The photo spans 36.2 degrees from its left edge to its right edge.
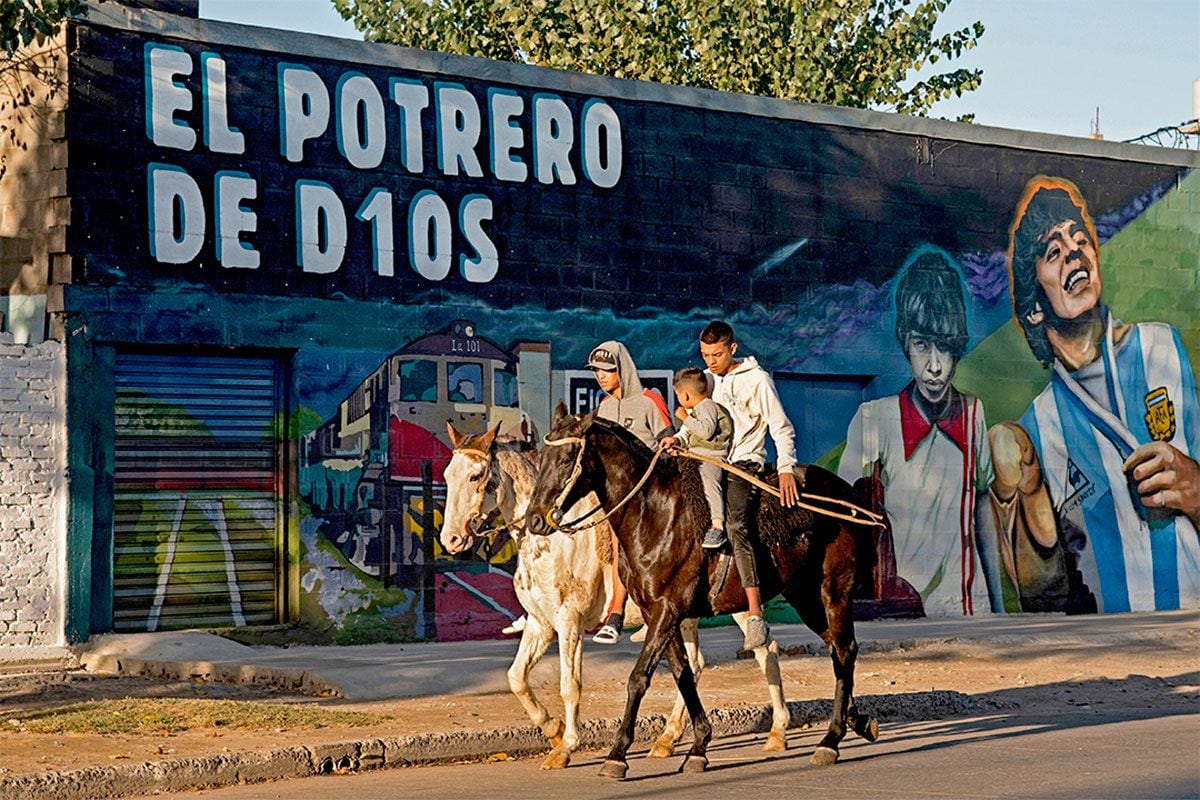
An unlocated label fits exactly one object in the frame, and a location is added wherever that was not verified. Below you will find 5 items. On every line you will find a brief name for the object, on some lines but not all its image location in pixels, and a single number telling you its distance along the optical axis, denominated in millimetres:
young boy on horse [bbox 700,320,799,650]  11727
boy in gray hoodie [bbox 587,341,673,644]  12219
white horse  11672
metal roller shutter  17516
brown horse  11172
